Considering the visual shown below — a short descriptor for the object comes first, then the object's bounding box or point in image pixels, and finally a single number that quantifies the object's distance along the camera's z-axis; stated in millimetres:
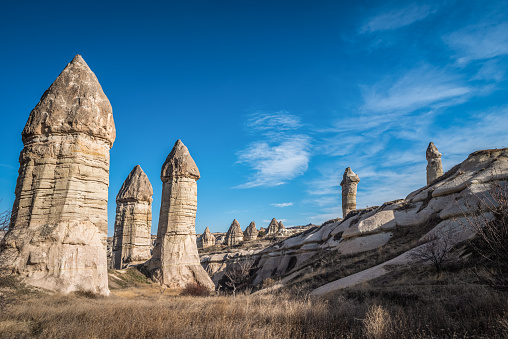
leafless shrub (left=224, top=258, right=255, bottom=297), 28714
